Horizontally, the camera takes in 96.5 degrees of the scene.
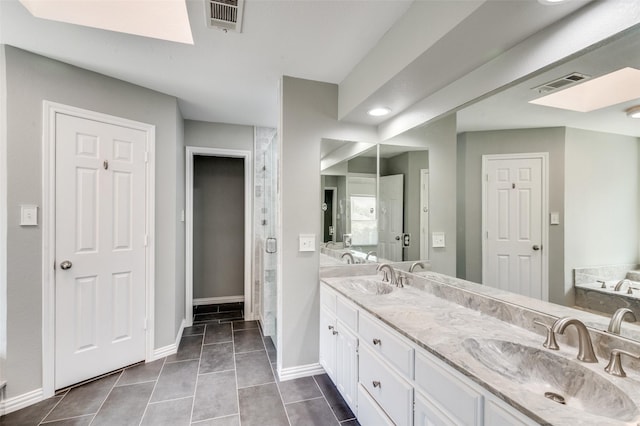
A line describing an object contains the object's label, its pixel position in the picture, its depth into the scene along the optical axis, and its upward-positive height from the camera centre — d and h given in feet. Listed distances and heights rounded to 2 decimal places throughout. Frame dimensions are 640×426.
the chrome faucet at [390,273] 7.18 -1.56
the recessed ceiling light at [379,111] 7.18 +2.60
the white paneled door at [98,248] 7.20 -0.97
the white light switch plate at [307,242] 7.85 -0.82
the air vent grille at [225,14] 5.02 +3.66
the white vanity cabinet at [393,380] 3.07 -2.43
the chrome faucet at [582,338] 3.31 -1.48
